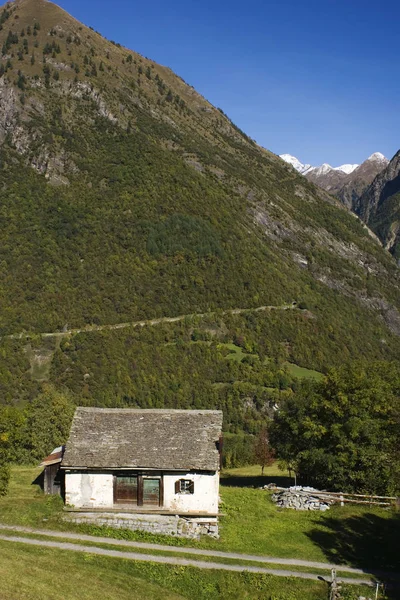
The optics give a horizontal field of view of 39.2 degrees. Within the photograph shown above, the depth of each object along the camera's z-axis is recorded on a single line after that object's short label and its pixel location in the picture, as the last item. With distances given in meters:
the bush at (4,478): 36.28
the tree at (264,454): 74.31
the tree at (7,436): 36.66
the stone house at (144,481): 37.31
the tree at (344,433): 45.09
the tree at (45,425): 63.88
